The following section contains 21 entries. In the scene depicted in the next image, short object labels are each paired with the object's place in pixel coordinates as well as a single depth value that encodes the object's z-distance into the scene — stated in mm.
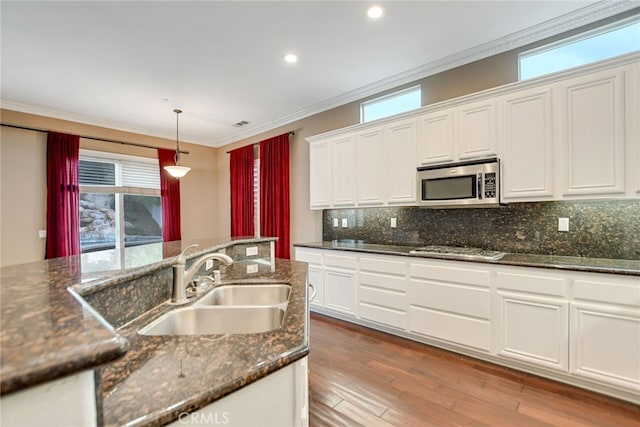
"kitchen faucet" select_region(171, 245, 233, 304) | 1477
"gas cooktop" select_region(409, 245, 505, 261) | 2629
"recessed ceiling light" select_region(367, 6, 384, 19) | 2393
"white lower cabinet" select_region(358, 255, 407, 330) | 3072
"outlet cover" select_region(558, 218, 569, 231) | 2598
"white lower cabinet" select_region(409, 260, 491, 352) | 2568
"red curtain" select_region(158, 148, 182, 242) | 5559
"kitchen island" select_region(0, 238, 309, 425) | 450
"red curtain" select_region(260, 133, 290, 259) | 4938
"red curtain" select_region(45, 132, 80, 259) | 4328
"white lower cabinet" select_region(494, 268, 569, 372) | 2205
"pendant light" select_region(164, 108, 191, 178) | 4395
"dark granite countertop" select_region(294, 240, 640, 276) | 2033
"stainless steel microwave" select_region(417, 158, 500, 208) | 2715
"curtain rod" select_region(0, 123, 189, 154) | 4141
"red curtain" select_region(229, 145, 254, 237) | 5637
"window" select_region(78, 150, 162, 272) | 4840
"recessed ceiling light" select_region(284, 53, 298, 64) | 3092
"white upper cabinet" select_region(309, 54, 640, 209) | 2178
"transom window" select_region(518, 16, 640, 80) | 2455
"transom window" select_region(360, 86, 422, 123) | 3645
